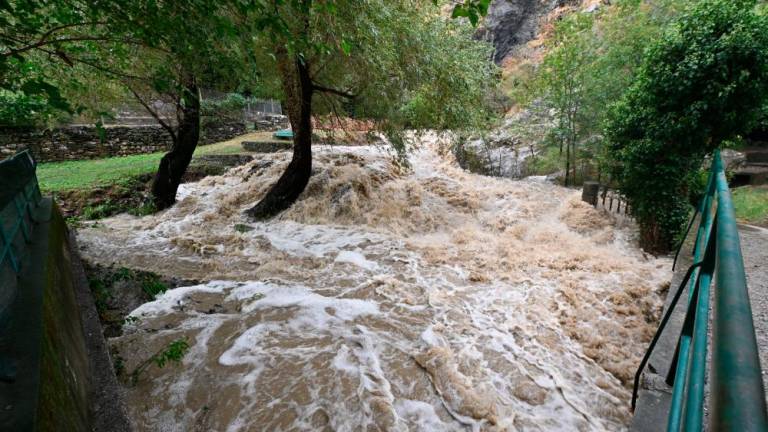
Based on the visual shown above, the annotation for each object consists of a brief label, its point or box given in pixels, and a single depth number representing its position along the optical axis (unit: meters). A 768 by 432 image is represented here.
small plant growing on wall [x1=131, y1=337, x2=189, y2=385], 3.66
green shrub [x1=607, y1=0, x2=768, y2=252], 5.44
